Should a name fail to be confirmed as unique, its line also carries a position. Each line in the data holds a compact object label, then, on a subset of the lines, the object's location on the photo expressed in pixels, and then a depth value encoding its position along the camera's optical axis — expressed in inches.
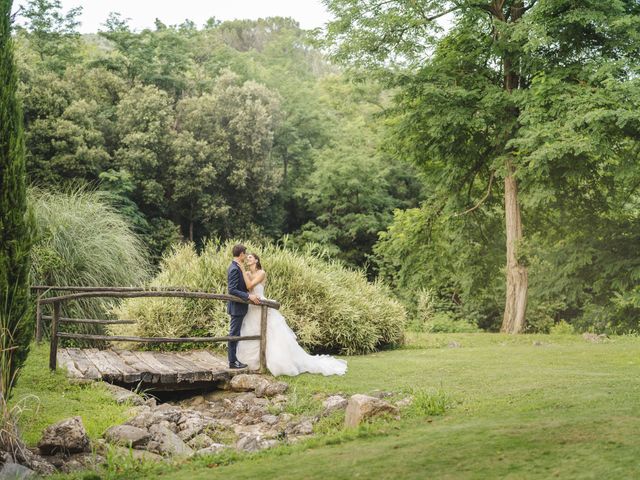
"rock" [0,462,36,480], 219.9
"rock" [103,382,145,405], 346.6
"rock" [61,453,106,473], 243.9
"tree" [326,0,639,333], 640.4
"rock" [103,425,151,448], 272.4
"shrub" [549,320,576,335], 1008.4
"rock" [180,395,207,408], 391.7
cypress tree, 251.9
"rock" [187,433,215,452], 291.2
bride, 411.2
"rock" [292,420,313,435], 297.1
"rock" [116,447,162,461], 254.8
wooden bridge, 385.1
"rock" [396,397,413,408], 303.1
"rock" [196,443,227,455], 251.5
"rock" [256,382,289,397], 377.1
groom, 411.8
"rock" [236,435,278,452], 266.6
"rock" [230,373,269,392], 391.4
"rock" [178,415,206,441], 303.9
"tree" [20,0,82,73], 1293.1
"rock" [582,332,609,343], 586.3
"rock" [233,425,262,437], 309.4
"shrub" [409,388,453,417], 286.0
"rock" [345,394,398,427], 277.3
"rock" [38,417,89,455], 257.1
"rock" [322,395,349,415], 319.4
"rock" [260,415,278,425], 328.2
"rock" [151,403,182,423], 320.5
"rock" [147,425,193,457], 270.6
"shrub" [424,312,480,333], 1004.6
